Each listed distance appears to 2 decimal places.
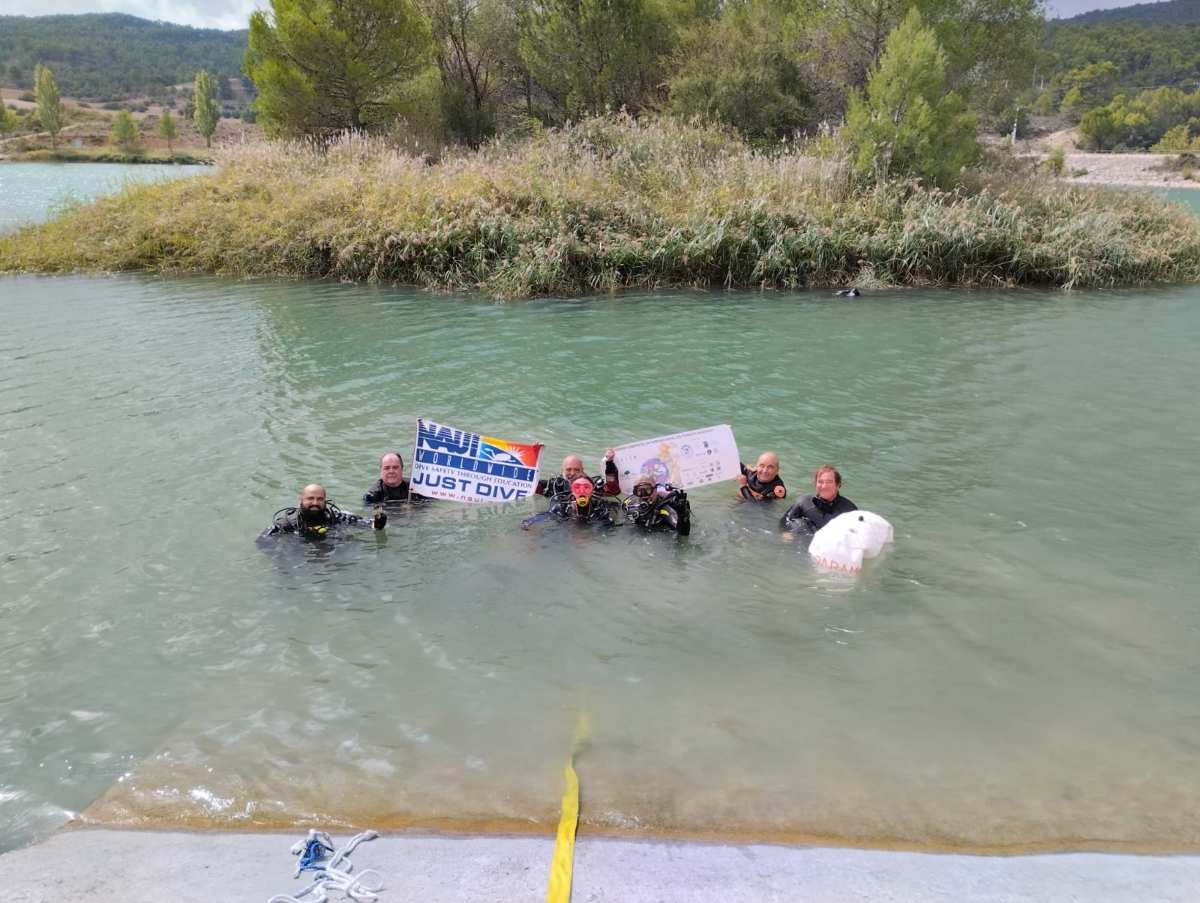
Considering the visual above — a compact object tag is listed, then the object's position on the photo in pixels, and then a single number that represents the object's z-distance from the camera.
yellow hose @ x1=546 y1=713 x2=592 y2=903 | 3.80
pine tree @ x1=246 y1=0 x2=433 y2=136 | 25.97
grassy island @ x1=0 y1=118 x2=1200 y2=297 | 19.20
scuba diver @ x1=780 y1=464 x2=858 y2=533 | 7.86
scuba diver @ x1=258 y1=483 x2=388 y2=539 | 7.61
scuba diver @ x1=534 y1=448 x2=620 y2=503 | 8.24
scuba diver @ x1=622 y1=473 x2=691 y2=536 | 7.99
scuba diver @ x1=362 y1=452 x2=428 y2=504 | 8.34
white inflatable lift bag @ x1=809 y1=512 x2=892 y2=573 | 7.11
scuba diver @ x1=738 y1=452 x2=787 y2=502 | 8.53
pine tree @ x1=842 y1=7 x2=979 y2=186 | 22.08
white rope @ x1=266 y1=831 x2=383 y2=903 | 3.76
